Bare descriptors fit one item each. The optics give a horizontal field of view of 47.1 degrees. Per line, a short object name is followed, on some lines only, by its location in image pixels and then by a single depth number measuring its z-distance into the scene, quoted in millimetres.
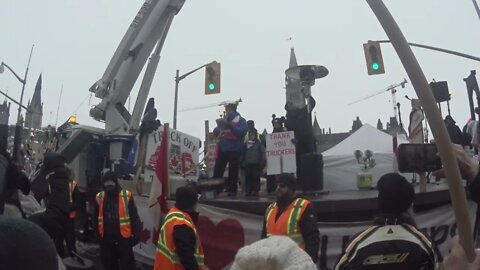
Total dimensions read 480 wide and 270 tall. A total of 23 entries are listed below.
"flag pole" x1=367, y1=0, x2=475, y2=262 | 1957
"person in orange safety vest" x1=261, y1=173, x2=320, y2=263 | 5586
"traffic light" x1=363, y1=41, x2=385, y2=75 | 18547
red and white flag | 8015
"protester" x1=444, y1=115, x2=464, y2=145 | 11198
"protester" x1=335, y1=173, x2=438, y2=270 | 3004
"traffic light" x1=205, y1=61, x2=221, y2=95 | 20516
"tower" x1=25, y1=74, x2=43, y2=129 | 45422
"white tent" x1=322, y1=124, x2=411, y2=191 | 11219
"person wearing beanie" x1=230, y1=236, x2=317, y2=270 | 2102
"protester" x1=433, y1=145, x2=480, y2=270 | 2051
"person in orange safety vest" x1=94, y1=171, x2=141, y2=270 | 7719
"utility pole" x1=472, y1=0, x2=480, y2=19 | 19069
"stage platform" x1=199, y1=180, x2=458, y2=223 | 7258
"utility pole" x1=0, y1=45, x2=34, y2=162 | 6738
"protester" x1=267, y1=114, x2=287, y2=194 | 10273
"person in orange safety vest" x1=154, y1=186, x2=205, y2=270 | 5289
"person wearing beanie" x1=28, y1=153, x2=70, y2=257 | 6828
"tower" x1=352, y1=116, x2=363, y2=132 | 100400
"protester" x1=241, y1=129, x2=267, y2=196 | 9711
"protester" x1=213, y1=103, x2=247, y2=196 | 9953
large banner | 7117
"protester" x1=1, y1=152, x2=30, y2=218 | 5398
